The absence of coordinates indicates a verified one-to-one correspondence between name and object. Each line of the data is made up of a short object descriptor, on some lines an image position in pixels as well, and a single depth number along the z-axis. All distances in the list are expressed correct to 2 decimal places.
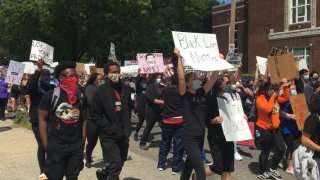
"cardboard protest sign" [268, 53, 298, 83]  8.24
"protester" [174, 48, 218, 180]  6.31
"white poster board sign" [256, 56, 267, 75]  11.22
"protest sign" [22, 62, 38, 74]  18.69
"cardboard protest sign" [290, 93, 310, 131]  7.06
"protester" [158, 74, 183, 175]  8.80
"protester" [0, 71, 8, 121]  17.17
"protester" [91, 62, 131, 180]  6.42
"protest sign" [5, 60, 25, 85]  16.47
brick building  35.89
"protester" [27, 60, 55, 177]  6.91
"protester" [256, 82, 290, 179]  8.16
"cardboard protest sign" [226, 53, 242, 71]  13.91
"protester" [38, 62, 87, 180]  5.50
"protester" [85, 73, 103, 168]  8.91
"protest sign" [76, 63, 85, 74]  17.33
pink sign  13.53
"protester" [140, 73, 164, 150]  10.82
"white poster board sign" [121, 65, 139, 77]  19.83
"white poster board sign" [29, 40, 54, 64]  11.40
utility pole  23.17
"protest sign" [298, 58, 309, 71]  12.80
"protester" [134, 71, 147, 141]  12.19
